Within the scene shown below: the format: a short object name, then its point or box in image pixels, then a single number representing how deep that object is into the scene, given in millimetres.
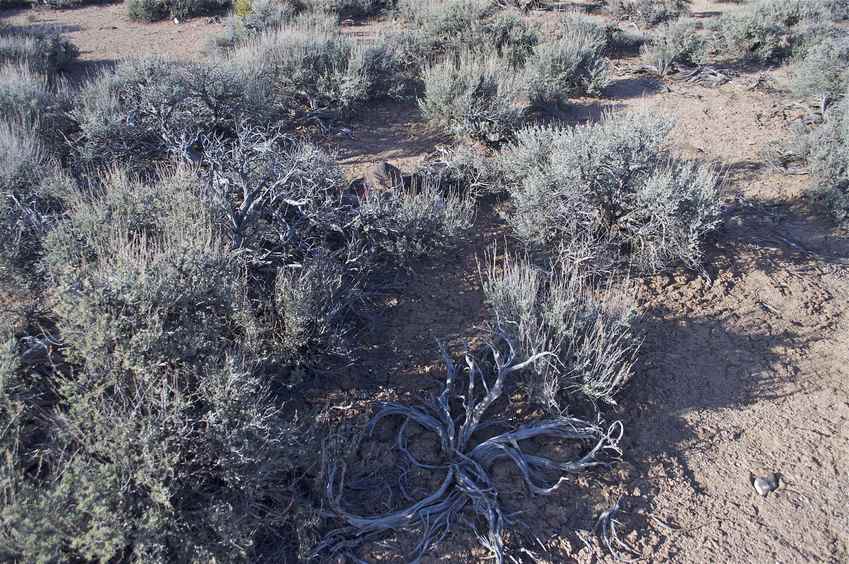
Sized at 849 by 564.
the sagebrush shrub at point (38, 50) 7980
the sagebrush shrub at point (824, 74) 7734
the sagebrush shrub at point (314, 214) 4633
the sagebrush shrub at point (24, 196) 4004
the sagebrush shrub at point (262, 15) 9609
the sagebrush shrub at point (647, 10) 10938
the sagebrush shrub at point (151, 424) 2500
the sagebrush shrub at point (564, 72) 7688
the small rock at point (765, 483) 3492
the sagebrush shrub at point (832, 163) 5773
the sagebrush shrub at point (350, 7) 10734
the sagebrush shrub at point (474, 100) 6809
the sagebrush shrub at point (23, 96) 6070
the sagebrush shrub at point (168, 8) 10781
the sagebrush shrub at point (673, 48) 8953
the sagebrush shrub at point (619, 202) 4973
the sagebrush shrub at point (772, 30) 9391
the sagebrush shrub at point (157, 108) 5879
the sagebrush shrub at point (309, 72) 7320
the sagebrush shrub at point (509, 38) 8891
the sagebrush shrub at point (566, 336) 3771
